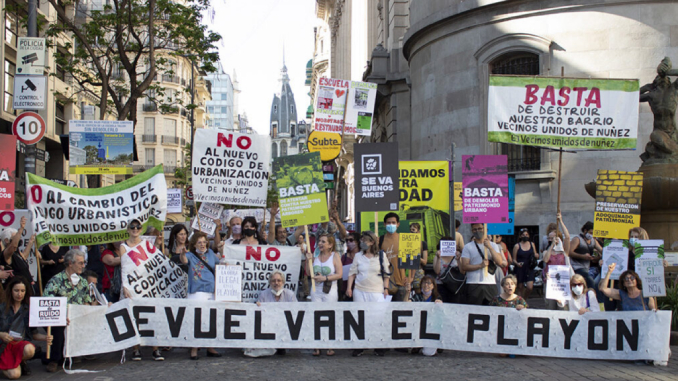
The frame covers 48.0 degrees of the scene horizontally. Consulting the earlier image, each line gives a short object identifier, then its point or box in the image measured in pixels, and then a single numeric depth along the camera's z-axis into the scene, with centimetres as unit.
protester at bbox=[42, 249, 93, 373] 927
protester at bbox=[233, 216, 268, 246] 1103
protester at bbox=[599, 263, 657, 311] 1020
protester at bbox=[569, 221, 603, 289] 1252
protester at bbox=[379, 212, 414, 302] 1117
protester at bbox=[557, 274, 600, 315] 1019
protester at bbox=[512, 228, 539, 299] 1366
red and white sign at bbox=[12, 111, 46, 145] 1377
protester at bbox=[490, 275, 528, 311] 1012
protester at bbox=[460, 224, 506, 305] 1089
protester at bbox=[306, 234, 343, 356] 1062
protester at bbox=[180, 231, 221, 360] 1022
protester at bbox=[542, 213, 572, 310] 1112
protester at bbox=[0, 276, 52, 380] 873
